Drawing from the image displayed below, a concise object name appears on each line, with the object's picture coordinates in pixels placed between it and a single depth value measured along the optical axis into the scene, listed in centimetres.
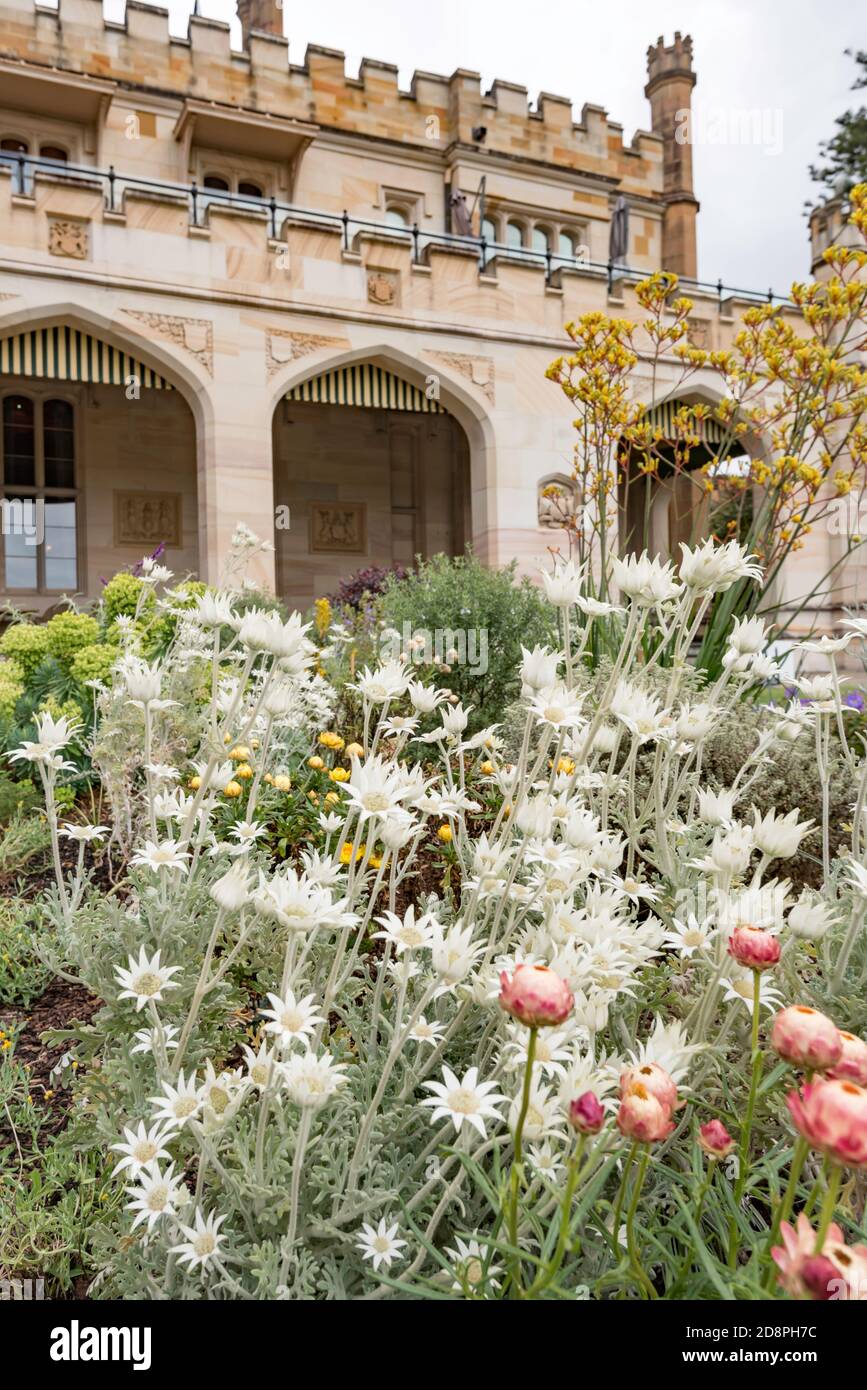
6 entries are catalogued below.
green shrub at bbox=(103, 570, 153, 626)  537
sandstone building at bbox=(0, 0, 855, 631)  941
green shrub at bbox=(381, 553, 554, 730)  502
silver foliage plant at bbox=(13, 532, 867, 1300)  103
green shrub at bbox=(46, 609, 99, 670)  476
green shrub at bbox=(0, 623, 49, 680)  495
